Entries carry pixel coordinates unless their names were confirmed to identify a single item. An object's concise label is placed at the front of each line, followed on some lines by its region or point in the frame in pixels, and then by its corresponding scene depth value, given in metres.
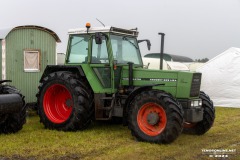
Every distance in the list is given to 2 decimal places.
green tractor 7.92
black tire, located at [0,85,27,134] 8.46
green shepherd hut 11.87
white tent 16.16
